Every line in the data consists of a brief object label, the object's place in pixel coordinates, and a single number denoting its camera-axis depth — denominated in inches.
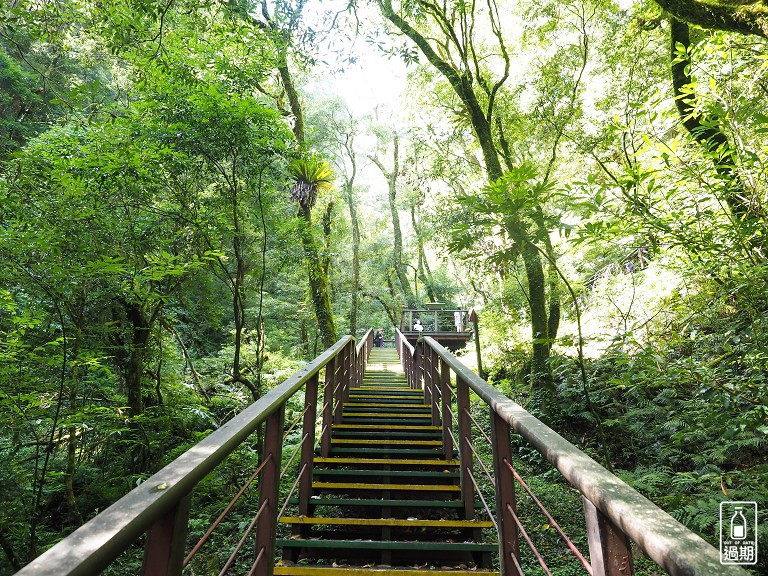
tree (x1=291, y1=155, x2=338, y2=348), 394.6
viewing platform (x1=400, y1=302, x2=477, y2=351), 605.0
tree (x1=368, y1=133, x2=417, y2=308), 896.9
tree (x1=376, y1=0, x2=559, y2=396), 272.2
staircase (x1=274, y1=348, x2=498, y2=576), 103.3
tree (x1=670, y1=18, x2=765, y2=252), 107.2
